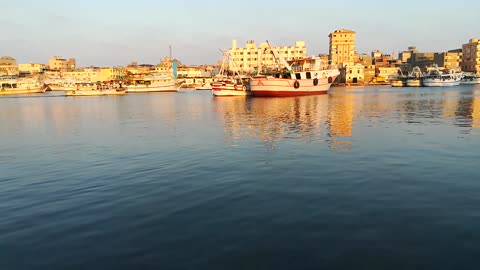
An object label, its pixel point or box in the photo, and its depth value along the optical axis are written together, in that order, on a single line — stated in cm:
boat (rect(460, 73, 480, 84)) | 14188
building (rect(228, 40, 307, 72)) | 17688
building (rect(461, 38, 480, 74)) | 17988
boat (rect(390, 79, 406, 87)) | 13762
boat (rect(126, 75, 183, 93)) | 12638
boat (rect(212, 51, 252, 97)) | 7975
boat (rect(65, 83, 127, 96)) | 10762
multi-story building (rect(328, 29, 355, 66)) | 19075
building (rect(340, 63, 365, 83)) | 17088
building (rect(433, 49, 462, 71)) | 18075
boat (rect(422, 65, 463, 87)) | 11962
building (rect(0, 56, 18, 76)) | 18650
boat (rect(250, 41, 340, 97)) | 7162
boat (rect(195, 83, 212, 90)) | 15868
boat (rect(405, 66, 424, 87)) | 12912
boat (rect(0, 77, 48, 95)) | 12750
